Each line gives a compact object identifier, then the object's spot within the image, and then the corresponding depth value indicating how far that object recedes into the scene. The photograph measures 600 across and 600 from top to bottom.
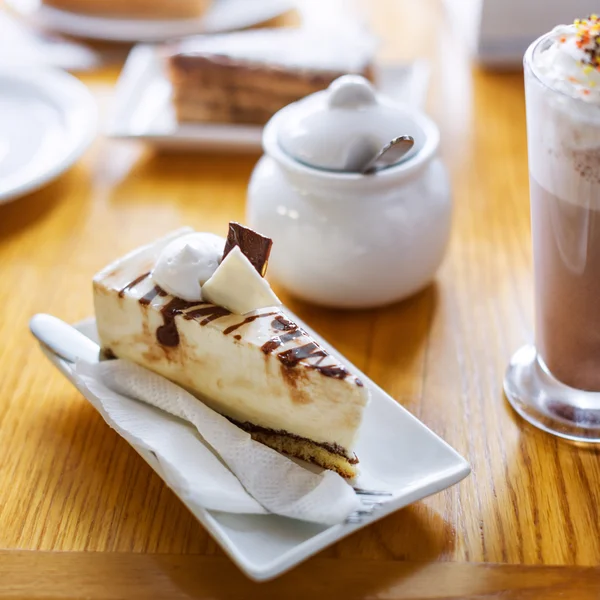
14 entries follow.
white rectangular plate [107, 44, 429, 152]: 0.93
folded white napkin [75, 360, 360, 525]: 0.65
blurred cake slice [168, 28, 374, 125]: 0.95
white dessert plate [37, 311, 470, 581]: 0.63
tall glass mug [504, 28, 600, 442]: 0.66
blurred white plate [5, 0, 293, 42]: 1.07
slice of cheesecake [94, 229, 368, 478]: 0.68
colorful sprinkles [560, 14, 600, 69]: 0.65
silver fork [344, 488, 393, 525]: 0.64
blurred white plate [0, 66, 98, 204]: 0.88
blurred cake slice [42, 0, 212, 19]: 1.08
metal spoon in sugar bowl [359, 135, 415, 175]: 0.73
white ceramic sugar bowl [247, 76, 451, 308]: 0.75
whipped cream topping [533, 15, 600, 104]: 0.65
